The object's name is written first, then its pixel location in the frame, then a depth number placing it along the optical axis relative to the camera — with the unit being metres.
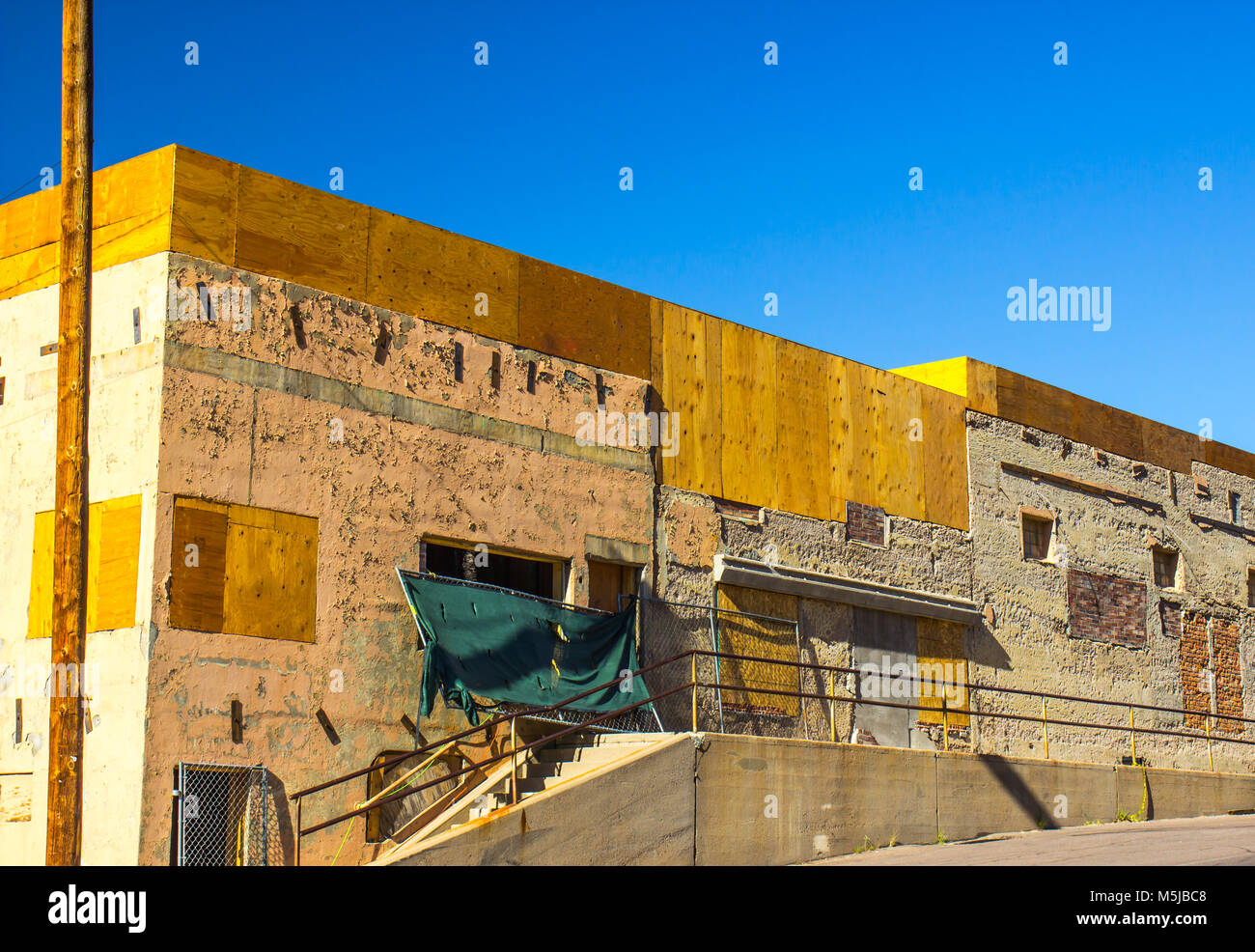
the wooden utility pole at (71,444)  12.34
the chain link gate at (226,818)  14.02
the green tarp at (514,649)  15.91
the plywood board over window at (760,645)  19.23
